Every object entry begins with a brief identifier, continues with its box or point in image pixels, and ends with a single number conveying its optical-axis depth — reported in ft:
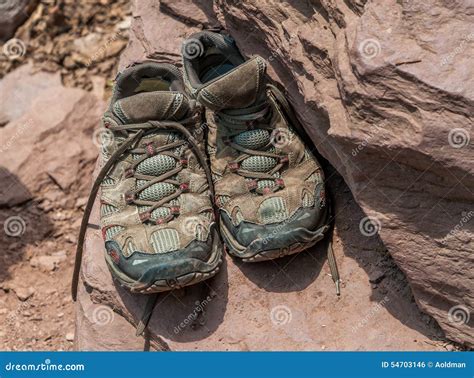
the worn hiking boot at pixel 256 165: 7.95
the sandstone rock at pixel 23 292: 9.84
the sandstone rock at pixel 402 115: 6.39
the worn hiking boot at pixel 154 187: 7.94
